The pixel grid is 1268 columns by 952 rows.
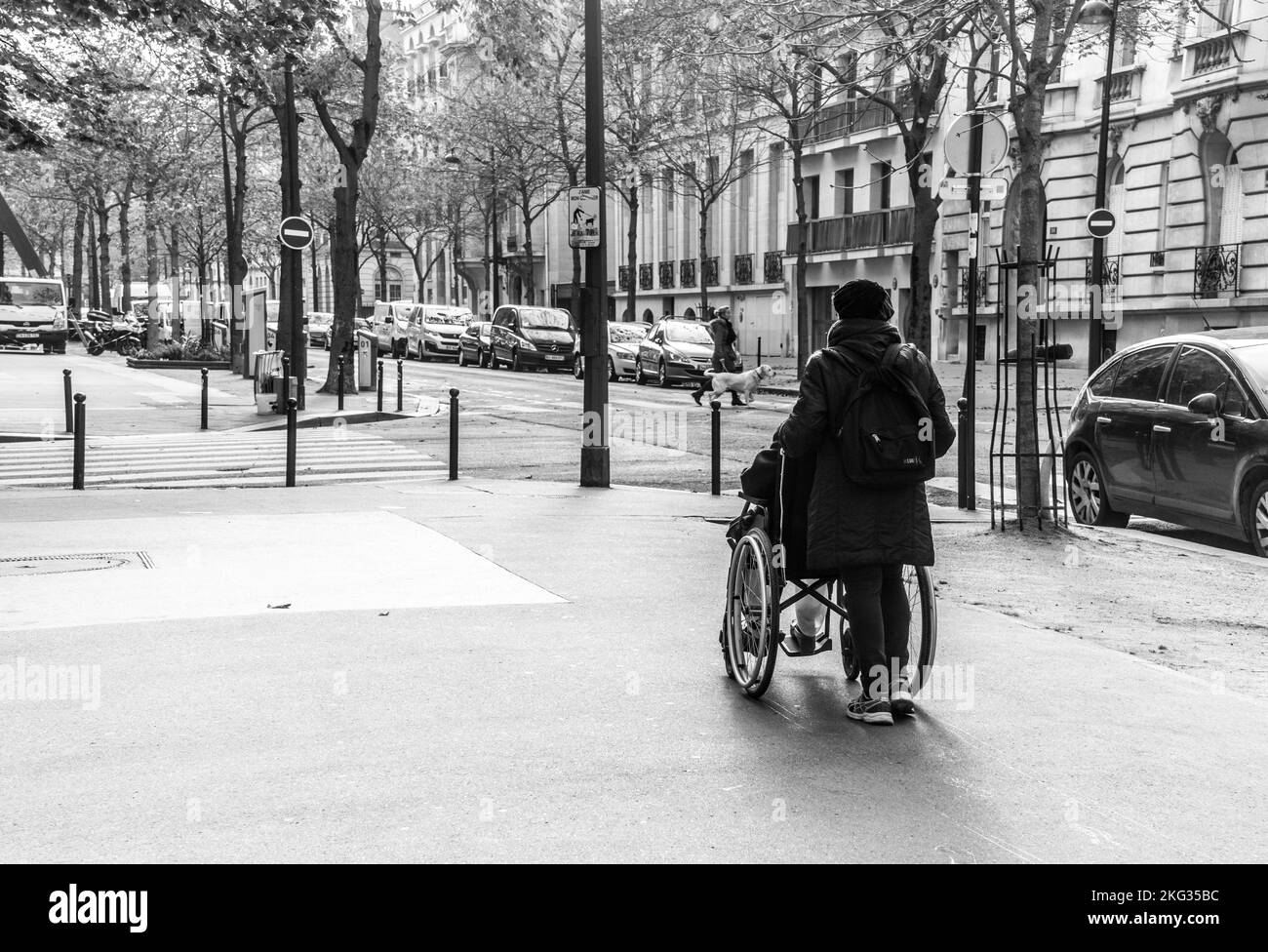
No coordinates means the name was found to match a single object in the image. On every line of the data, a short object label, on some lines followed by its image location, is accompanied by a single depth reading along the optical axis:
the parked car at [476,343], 45.56
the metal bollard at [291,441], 14.44
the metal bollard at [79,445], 13.95
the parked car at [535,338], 42.38
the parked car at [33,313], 50.28
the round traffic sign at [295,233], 25.16
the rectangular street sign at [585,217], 13.94
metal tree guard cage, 11.28
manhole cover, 9.08
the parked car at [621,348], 36.53
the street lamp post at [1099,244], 25.83
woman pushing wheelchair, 5.64
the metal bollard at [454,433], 14.96
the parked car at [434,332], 50.03
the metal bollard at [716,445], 13.73
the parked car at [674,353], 34.56
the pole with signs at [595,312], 14.12
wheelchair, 5.91
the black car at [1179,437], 10.49
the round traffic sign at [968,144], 12.67
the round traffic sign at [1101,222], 27.48
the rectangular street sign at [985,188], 11.95
